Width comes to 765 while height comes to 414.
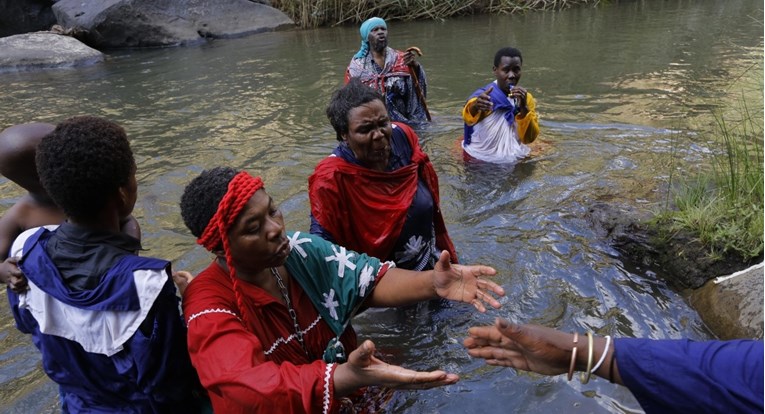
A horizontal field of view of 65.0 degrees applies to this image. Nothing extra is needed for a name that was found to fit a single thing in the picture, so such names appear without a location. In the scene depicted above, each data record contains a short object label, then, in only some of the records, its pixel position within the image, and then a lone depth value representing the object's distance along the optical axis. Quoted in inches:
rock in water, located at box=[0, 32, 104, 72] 477.4
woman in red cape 118.6
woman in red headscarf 67.6
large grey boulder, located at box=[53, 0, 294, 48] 572.4
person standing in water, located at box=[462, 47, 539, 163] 218.4
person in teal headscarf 253.4
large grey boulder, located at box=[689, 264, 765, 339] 120.4
